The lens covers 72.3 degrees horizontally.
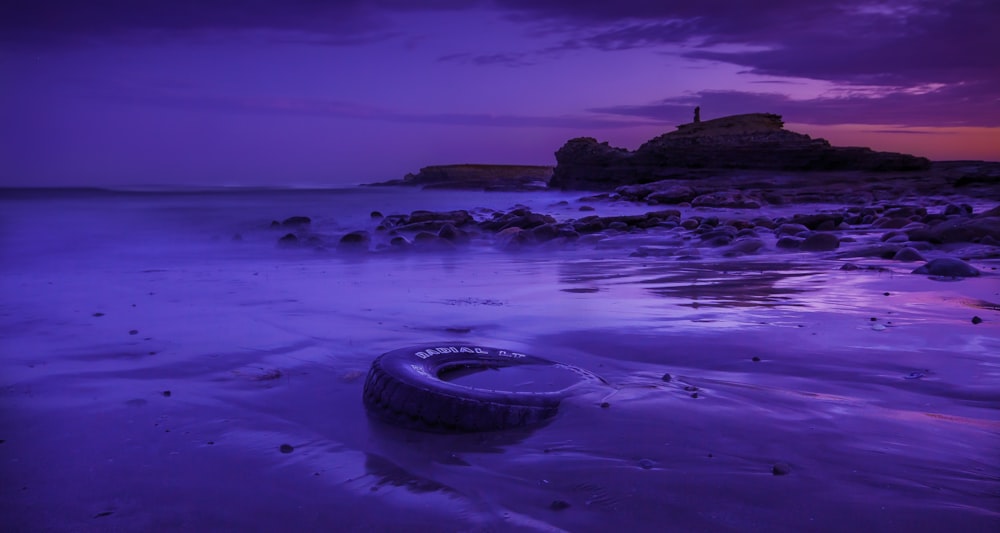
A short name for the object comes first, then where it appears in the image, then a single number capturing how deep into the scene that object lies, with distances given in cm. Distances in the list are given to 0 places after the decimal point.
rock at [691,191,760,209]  1852
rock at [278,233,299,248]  983
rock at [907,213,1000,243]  748
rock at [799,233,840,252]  782
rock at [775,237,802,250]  800
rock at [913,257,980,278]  541
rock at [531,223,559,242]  936
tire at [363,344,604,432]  220
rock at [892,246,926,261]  655
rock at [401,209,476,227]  1239
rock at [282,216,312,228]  1355
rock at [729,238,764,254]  789
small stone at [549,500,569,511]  166
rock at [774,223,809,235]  942
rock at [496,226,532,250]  910
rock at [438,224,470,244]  945
